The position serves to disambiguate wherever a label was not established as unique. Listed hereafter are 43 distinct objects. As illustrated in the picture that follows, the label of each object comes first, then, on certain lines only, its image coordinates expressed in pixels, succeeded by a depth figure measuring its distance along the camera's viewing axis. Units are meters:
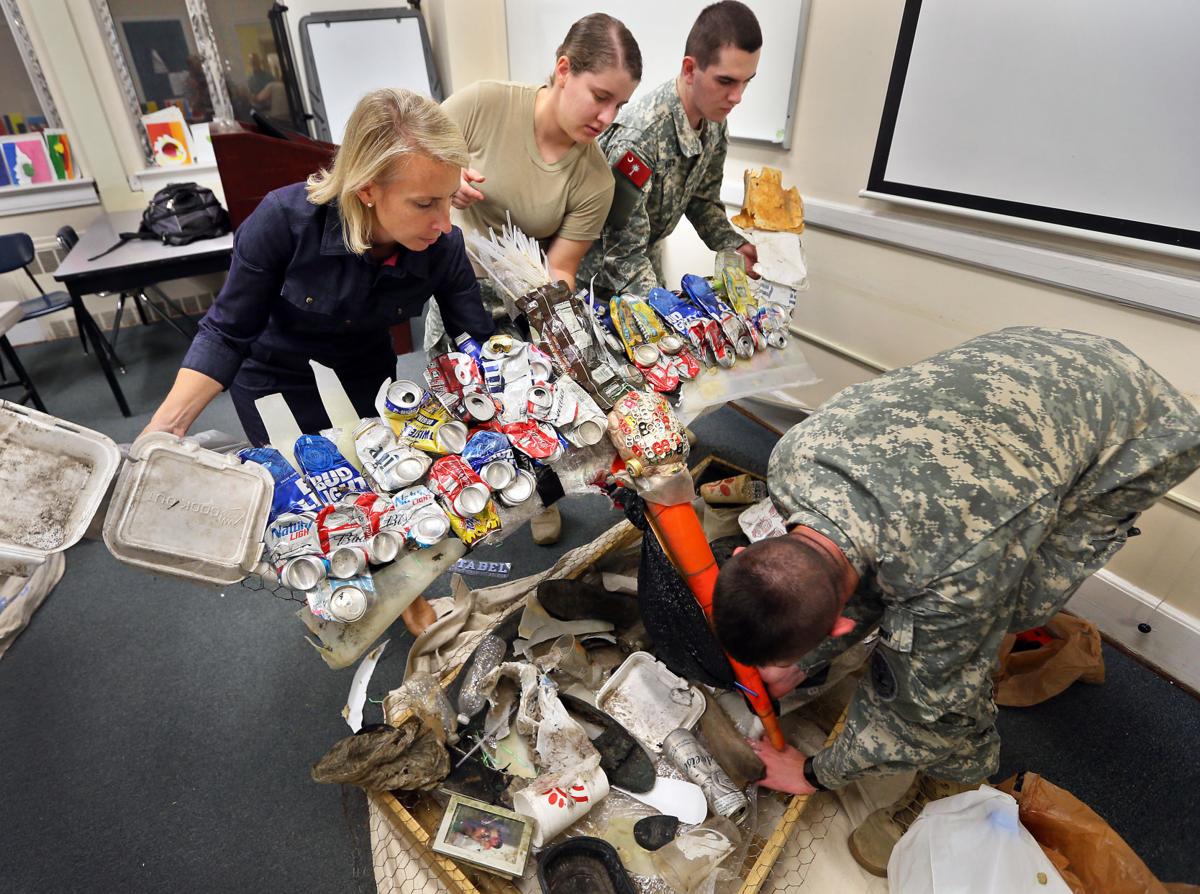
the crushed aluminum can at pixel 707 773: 1.33
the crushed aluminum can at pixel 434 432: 1.37
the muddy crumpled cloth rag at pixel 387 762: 1.26
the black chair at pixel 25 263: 3.21
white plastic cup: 1.26
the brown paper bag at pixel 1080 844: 1.29
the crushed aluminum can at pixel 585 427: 1.46
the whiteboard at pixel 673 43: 2.51
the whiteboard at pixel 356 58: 3.85
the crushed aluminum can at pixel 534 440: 1.38
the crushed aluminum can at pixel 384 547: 1.21
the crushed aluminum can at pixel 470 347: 1.51
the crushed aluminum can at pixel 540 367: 1.53
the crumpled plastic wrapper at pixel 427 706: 1.42
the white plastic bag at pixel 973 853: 1.18
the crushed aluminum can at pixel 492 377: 1.48
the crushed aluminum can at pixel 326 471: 1.26
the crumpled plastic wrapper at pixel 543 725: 1.34
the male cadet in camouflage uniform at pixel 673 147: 1.85
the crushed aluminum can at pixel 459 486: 1.28
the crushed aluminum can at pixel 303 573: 1.14
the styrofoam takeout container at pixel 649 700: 1.49
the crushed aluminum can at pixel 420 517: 1.23
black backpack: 3.27
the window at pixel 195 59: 3.64
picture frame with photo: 1.19
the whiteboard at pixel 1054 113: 1.64
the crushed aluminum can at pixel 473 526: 1.27
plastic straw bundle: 1.74
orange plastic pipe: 1.43
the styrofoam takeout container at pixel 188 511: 1.01
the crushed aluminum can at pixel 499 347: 1.53
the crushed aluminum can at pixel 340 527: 1.19
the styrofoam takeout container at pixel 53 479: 0.93
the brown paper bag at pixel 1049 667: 1.87
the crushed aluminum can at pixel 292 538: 1.15
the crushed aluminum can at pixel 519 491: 1.33
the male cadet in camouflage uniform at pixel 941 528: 1.05
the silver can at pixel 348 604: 1.13
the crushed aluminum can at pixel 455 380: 1.46
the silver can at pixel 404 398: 1.40
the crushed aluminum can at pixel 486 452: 1.35
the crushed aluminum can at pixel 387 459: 1.31
